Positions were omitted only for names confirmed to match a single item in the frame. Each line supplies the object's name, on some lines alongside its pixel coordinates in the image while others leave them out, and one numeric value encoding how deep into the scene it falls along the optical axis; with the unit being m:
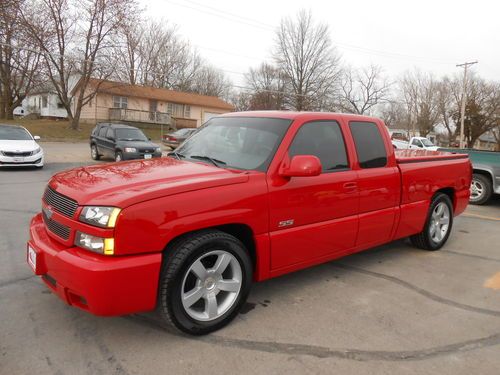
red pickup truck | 2.73
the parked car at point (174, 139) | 23.56
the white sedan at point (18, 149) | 12.56
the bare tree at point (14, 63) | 26.33
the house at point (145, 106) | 39.54
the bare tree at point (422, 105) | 65.06
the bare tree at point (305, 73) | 50.88
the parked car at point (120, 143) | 15.70
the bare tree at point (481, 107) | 54.34
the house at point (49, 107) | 52.22
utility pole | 41.60
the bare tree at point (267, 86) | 52.22
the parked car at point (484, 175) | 9.27
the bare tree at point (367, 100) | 58.84
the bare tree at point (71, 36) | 28.80
